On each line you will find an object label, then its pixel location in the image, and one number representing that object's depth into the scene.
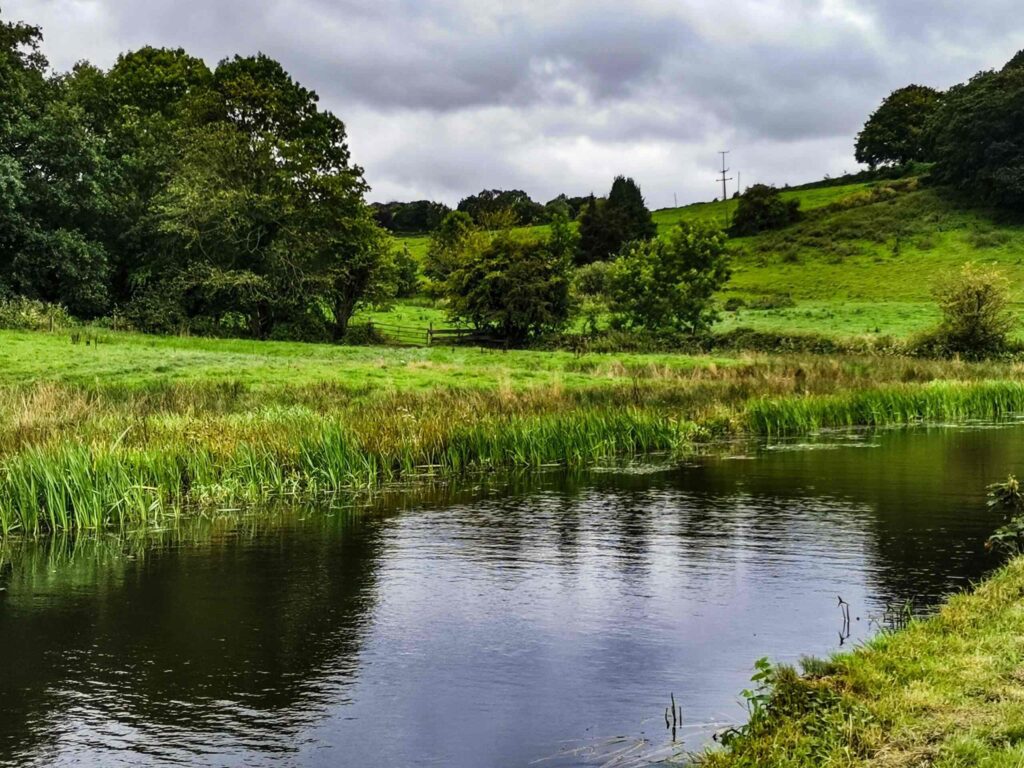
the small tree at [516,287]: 51.94
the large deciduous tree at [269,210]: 49.69
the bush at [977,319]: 48.44
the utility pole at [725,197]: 116.03
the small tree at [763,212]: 98.31
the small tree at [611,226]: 97.25
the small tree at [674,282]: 55.03
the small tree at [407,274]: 81.56
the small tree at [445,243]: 90.38
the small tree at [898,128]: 116.12
